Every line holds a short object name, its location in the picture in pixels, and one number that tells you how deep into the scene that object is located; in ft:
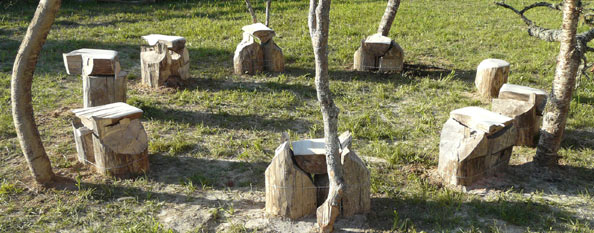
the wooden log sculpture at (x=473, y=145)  14.84
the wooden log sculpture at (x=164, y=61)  23.56
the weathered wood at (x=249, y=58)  25.62
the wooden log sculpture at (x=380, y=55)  25.70
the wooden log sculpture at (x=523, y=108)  17.67
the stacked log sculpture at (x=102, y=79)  19.70
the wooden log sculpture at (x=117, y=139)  15.33
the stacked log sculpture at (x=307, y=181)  13.12
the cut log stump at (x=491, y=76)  22.44
